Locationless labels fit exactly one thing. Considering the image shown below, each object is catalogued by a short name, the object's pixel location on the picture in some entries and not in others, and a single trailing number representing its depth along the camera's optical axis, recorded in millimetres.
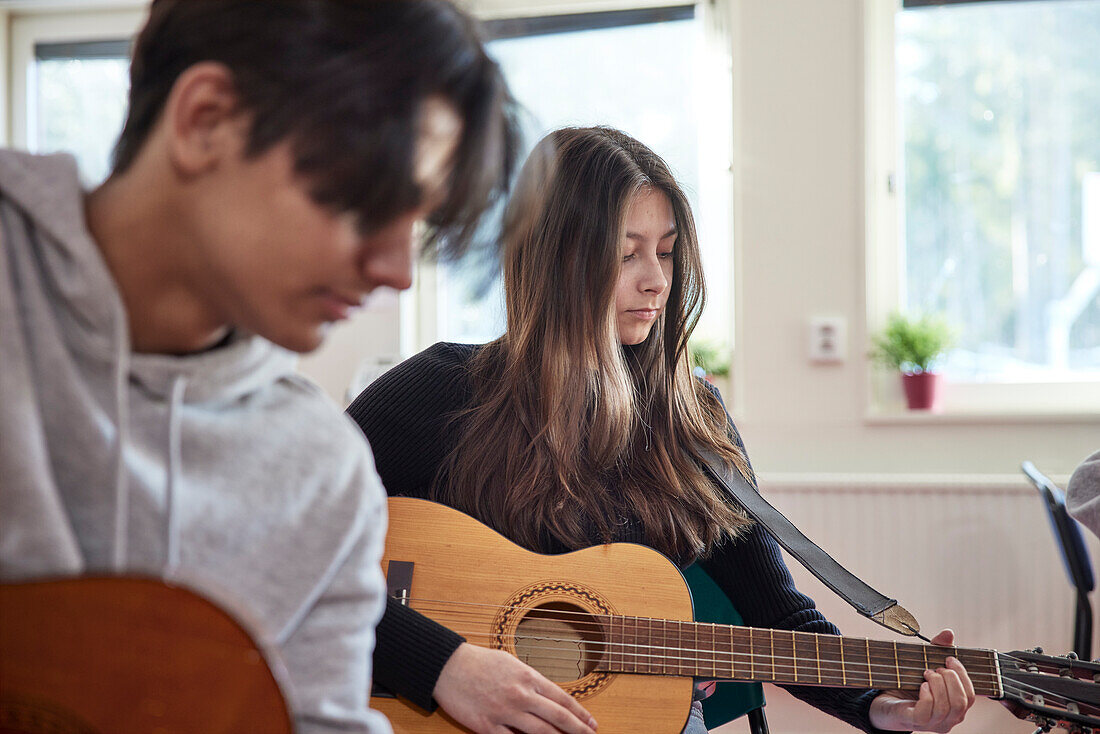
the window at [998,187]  2984
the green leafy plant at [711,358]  3033
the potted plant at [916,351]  2803
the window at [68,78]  3488
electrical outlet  2865
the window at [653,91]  3143
